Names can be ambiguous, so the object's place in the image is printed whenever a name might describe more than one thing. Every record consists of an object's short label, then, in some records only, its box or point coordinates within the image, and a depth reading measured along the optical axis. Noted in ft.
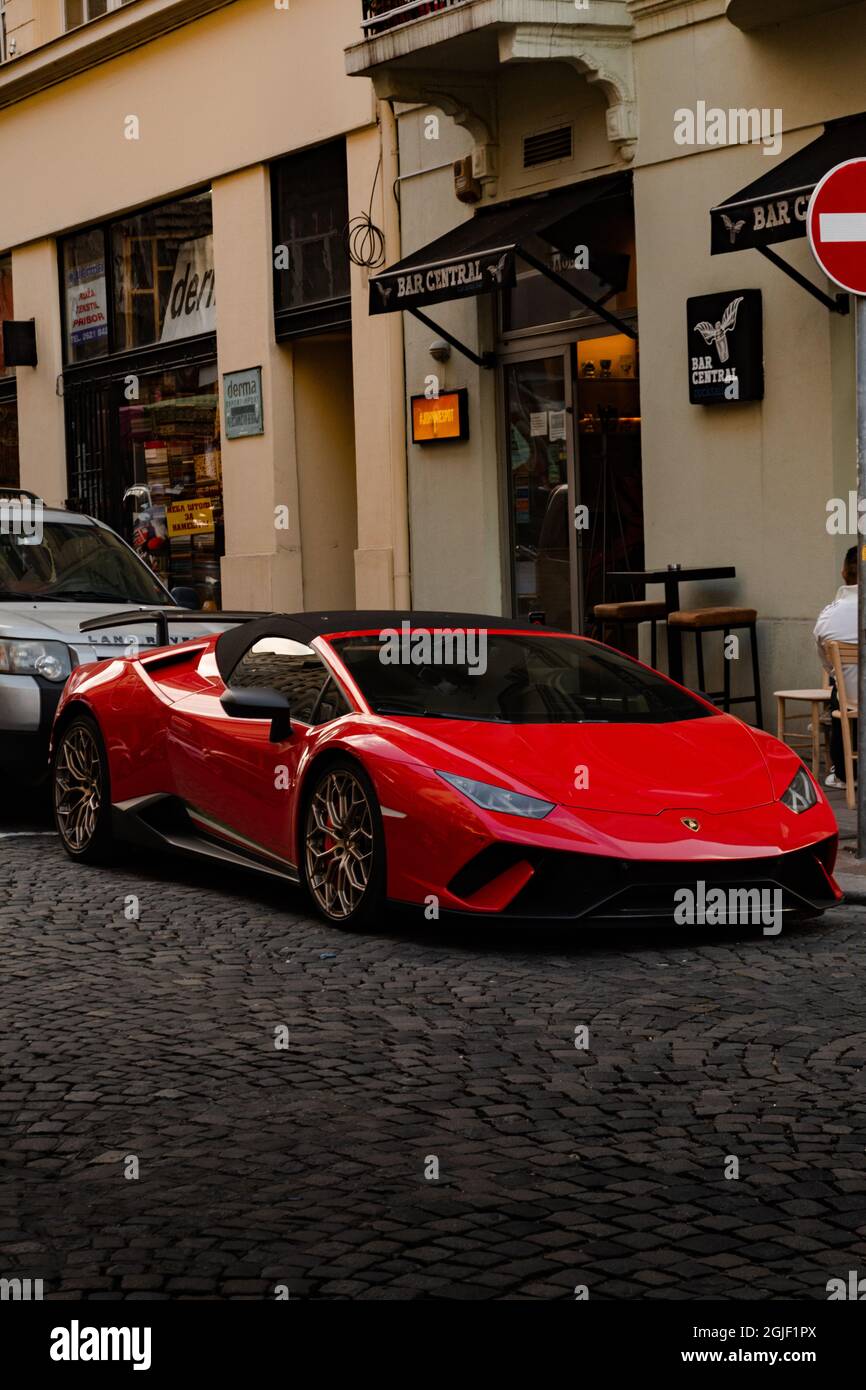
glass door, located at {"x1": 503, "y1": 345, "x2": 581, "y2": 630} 53.88
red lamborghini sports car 23.59
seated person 36.58
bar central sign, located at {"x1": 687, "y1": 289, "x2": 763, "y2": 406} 46.09
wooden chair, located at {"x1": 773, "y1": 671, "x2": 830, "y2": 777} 37.81
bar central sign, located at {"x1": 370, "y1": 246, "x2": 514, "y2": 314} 48.60
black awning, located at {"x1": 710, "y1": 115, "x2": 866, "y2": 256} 40.40
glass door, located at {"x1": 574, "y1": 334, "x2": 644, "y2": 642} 52.21
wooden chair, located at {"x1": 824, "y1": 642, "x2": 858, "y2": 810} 35.83
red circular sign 29.89
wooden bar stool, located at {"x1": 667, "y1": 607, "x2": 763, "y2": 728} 44.39
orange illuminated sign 56.75
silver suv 36.47
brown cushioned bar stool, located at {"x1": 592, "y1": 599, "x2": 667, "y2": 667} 46.65
